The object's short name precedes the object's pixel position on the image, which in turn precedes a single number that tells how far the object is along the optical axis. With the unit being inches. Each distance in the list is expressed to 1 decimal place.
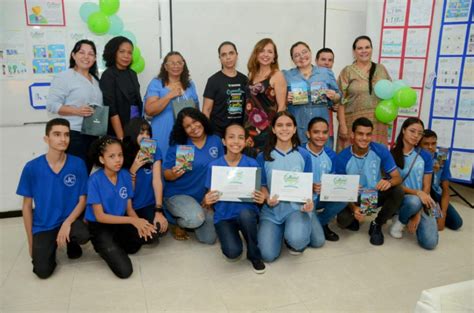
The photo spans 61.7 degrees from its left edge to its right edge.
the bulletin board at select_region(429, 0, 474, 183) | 150.9
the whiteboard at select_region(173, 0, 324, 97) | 161.9
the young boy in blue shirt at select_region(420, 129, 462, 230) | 135.2
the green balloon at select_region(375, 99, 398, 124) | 145.5
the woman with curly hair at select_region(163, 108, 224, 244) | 122.4
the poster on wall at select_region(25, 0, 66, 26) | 142.7
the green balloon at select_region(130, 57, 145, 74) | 149.2
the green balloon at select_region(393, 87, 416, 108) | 143.0
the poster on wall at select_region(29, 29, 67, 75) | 145.3
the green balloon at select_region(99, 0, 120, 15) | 144.3
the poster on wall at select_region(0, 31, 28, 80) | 142.2
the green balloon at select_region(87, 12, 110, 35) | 142.2
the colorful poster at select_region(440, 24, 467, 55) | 151.6
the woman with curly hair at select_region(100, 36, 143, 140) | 132.5
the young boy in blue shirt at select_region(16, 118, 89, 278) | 106.7
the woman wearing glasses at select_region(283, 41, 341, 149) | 135.4
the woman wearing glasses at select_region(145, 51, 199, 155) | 132.8
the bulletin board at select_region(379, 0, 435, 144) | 158.1
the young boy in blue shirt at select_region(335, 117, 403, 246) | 124.9
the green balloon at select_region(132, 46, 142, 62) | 145.1
